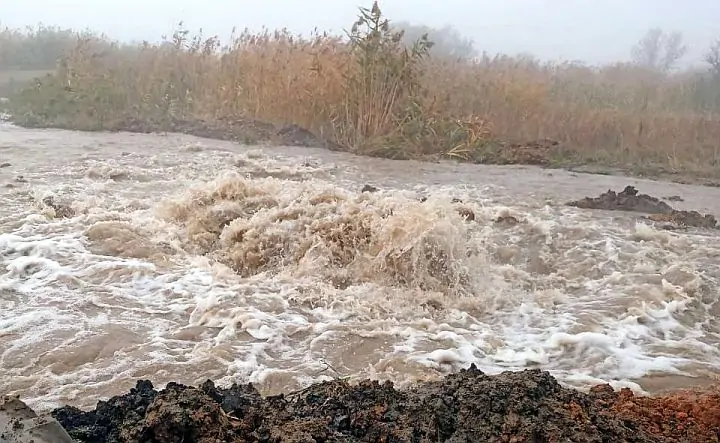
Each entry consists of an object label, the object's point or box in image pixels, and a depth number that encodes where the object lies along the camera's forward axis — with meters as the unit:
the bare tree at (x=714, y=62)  17.75
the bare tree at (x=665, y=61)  29.88
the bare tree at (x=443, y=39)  32.71
